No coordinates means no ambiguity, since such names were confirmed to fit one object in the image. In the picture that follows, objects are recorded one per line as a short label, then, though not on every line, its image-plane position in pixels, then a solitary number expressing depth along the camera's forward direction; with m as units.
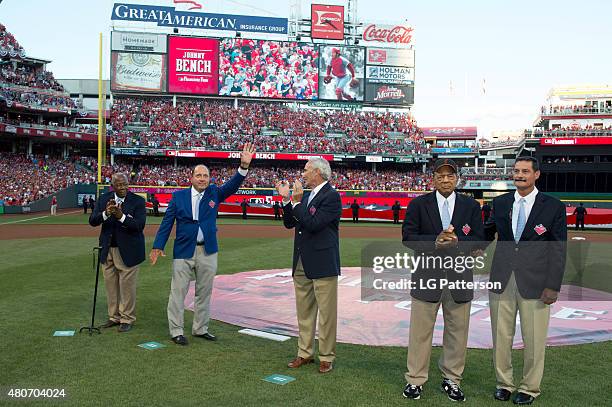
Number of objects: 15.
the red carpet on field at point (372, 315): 6.79
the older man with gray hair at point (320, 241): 5.45
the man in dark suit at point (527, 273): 4.72
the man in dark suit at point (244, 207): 32.53
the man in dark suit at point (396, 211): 30.74
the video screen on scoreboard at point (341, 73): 52.62
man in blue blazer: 6.60
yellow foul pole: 36.38
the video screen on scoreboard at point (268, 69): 51.28
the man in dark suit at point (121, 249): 7.10
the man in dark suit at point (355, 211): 31.44
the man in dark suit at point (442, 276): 4.84
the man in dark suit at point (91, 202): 38.05
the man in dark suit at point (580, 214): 26.78
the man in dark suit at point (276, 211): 31.93
